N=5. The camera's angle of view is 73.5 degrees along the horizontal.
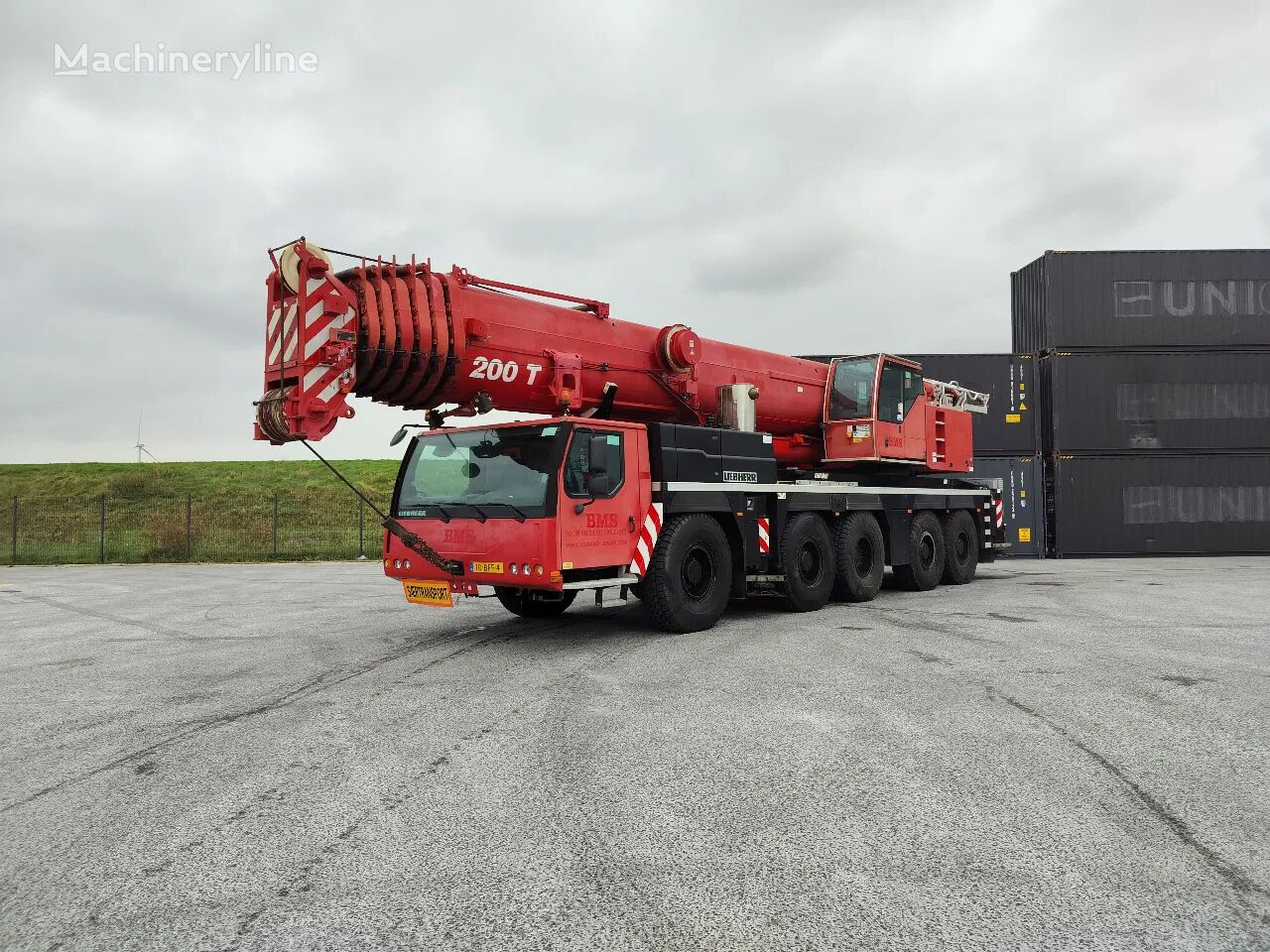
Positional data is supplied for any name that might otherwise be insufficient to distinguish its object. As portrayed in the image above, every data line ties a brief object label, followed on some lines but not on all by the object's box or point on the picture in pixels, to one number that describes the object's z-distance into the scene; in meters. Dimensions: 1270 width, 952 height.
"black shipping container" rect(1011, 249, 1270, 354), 18.70
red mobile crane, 6.43
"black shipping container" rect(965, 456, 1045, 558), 19.11
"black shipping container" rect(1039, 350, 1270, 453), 18.66
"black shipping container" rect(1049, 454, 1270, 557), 18.62
